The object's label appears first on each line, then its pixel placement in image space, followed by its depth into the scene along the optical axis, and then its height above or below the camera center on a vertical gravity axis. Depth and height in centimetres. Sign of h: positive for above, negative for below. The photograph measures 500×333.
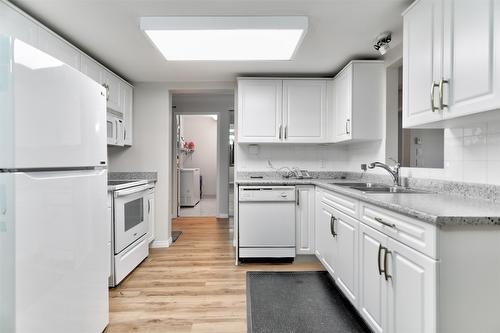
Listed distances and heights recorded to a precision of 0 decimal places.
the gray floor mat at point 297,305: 191 -108
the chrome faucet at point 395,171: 228 -4
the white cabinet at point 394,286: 117 -59
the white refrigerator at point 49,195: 108 -14
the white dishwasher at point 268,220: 301 -58
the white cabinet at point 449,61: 122 +54
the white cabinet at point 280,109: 330 +66
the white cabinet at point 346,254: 193 -66
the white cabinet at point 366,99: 278 +66
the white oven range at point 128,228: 246 -61
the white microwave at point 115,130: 296 +38
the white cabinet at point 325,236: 246 -66
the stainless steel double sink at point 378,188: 212 -19
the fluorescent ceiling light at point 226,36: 199 +98
